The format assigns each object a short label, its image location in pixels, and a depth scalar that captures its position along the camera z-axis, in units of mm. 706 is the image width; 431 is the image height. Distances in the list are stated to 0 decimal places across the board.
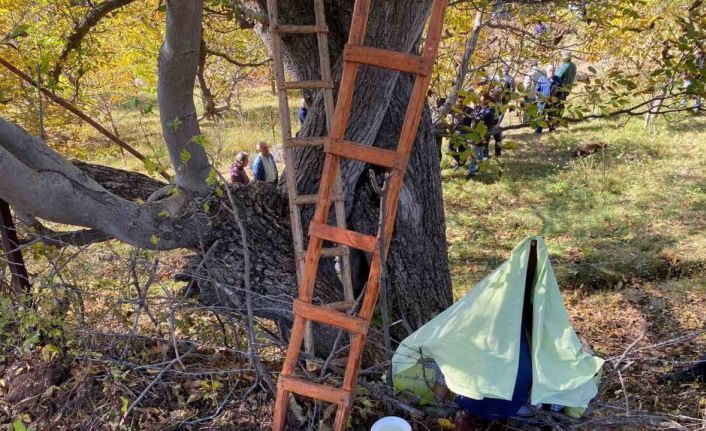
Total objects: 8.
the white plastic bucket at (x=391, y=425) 2416
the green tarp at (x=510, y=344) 2340
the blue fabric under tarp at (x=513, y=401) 2443
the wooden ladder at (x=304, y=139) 3119
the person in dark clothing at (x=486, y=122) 5726
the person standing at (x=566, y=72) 10000
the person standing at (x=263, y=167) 7402
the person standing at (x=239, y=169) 6926
